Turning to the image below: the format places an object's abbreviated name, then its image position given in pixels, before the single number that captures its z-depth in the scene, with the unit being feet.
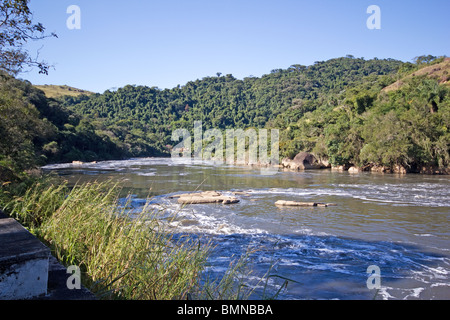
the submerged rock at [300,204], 50.77
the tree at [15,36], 23.00
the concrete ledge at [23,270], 6.75
